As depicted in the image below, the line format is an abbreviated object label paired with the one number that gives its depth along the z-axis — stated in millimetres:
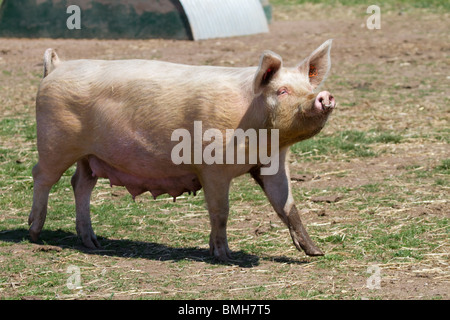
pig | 10852
